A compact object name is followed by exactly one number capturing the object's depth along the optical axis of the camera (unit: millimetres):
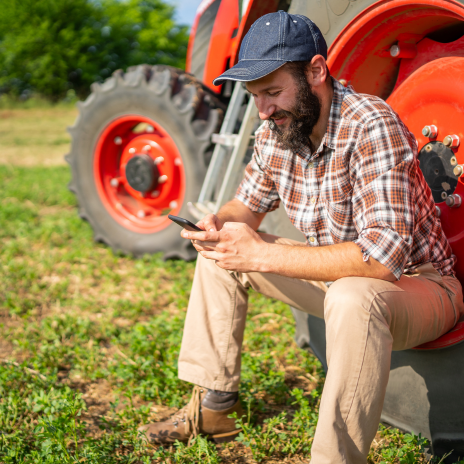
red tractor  1779
